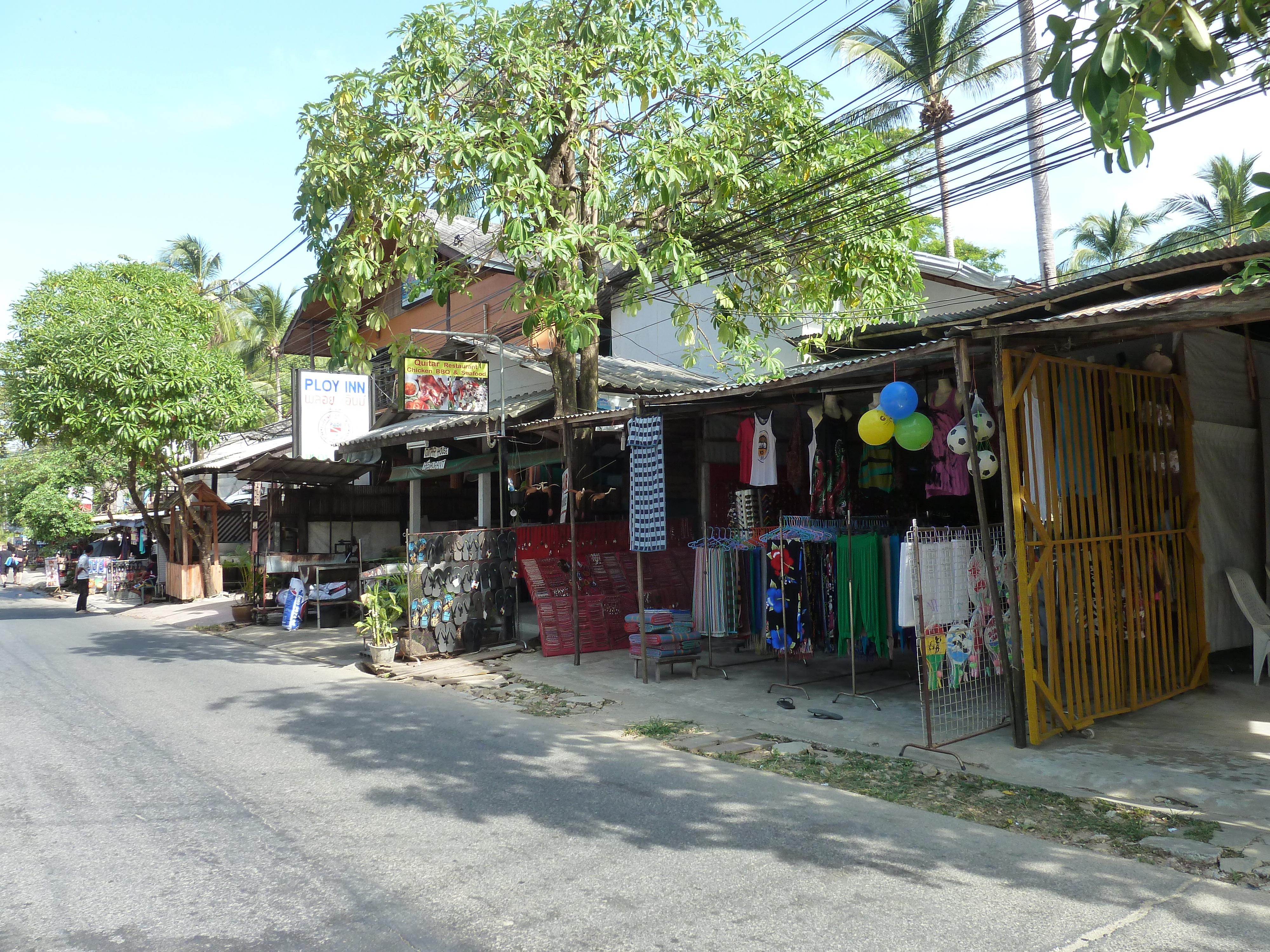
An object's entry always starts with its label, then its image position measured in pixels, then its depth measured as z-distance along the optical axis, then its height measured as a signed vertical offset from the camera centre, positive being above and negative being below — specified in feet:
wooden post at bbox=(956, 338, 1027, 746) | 22.21 +0.21
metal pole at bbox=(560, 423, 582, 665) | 36.99 +0.30
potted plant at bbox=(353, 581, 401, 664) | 37.96 -3.62
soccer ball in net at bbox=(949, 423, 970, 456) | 23.85 +2.39
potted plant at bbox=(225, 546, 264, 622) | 57.52 -3.25
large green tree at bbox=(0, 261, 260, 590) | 59.72 +12.92
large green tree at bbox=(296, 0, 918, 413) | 34.99 +16.12
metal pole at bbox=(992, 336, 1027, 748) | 22.15 -1.25
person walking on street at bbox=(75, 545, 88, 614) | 71.15 -2.42
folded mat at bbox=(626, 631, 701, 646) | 33.35 -4.00
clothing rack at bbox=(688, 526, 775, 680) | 33.27 -0.46
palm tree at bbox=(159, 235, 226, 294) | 133.59 +45.80
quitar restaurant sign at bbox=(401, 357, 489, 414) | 41.73 +7.74
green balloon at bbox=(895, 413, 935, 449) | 25.46 +2.85
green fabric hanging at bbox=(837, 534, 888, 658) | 28.68 -1.97
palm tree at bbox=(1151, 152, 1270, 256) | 88.38 +33.62
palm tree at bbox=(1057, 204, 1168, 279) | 106.01 +35.74
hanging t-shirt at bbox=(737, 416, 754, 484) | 34.37 +3.66
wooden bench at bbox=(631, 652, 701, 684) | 33.27 -4.89
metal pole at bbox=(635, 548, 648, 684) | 32.55 -3.49
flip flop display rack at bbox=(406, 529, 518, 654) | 39.68 -2.21
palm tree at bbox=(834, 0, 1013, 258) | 73.15 +43.07
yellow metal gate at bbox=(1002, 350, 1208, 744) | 22.65 -0.48
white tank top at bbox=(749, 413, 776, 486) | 33.55 +3.00
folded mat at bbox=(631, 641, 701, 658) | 33.30 -4.50
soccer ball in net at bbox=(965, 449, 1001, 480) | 23.67 +1.71
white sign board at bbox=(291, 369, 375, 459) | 48.88 +7.80
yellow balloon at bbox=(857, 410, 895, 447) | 25.71 +3.02
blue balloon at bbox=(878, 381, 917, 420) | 25.03 +3.74
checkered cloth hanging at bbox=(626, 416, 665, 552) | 33.68 +1.98
